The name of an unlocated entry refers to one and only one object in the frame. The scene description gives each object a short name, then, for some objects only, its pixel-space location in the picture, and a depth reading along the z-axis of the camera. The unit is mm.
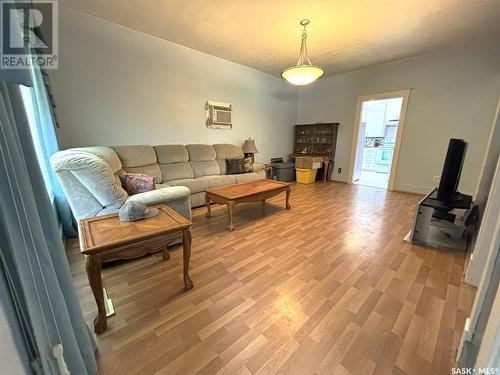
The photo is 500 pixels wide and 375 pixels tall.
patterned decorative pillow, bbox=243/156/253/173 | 4133
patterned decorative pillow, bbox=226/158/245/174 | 4020
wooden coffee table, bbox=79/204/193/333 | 1122
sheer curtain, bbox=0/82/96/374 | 583
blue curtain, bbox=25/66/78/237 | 1846
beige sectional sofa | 1696
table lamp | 4656
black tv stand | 2145
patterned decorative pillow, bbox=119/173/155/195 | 2293
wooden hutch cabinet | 5371
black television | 2230
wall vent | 4113
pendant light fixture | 2574
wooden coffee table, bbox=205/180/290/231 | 2480
